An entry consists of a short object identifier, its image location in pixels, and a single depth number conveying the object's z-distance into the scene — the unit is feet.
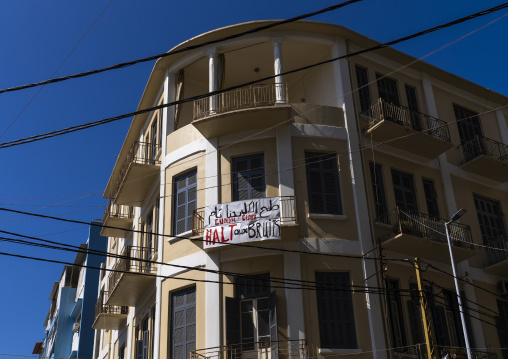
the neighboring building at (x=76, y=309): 124.47
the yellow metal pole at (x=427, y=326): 52.30
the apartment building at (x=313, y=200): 59.06
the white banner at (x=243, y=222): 60.49
